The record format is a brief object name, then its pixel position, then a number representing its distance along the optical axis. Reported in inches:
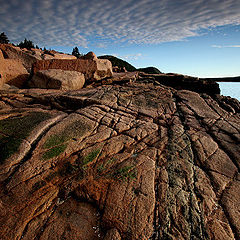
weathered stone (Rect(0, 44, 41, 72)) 578.2
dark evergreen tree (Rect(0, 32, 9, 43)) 1755.9
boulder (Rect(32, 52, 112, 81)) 449.7
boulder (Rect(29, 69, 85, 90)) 403.2
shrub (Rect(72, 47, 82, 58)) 2604.6
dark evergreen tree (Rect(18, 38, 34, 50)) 1823.3
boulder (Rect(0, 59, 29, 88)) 417.7
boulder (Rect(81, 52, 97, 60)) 727.1
